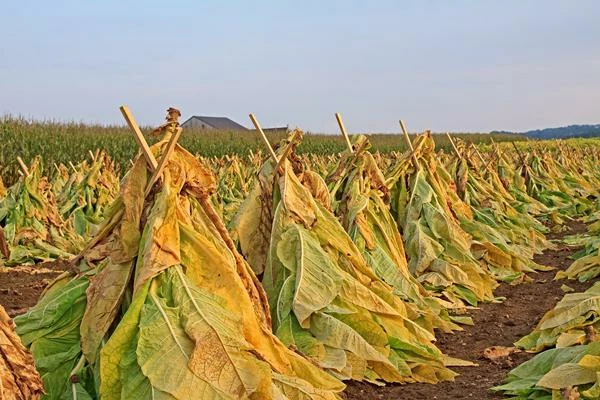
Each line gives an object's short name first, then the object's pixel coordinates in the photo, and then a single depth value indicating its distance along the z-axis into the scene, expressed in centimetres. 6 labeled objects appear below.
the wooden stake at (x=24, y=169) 1094
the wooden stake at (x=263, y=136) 555
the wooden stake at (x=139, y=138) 366
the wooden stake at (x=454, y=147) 1181
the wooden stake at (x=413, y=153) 857
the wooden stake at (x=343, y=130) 724
